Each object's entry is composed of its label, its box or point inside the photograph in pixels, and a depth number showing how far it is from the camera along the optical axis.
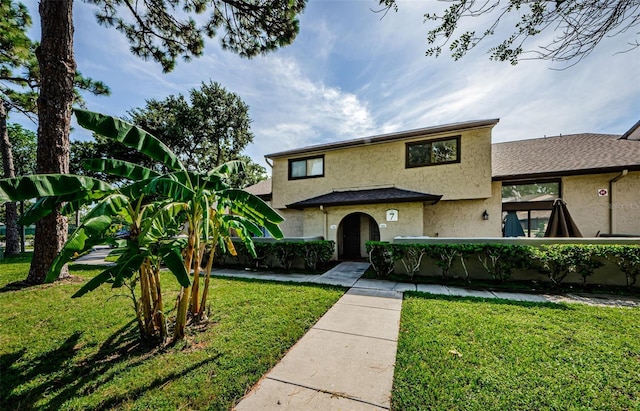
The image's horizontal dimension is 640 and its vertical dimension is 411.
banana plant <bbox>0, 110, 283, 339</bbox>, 2.74
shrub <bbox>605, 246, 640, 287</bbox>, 6.19
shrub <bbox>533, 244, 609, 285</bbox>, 6.42
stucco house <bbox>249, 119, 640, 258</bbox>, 9.91
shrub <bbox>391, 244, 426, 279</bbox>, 7.87
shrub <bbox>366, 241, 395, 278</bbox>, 8.14
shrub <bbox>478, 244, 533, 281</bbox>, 6.85
